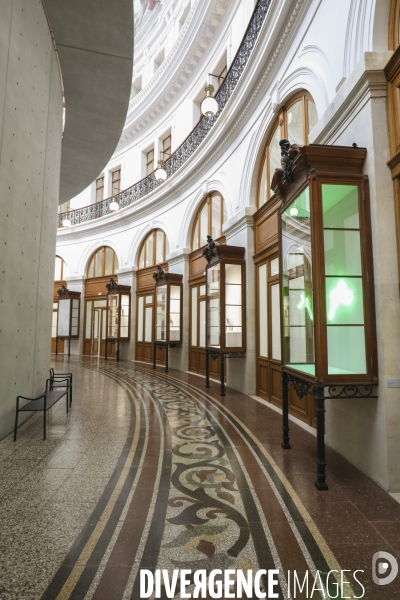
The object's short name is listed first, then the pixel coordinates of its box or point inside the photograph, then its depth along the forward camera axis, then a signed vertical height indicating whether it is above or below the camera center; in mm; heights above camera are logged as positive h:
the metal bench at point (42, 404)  4354 -970
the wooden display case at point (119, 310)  14367 +1078
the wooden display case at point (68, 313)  16859 +1095
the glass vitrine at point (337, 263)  3301 +739
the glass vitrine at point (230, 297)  7586 +884
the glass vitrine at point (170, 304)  11227 +1040
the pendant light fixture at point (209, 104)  6600 +4573
